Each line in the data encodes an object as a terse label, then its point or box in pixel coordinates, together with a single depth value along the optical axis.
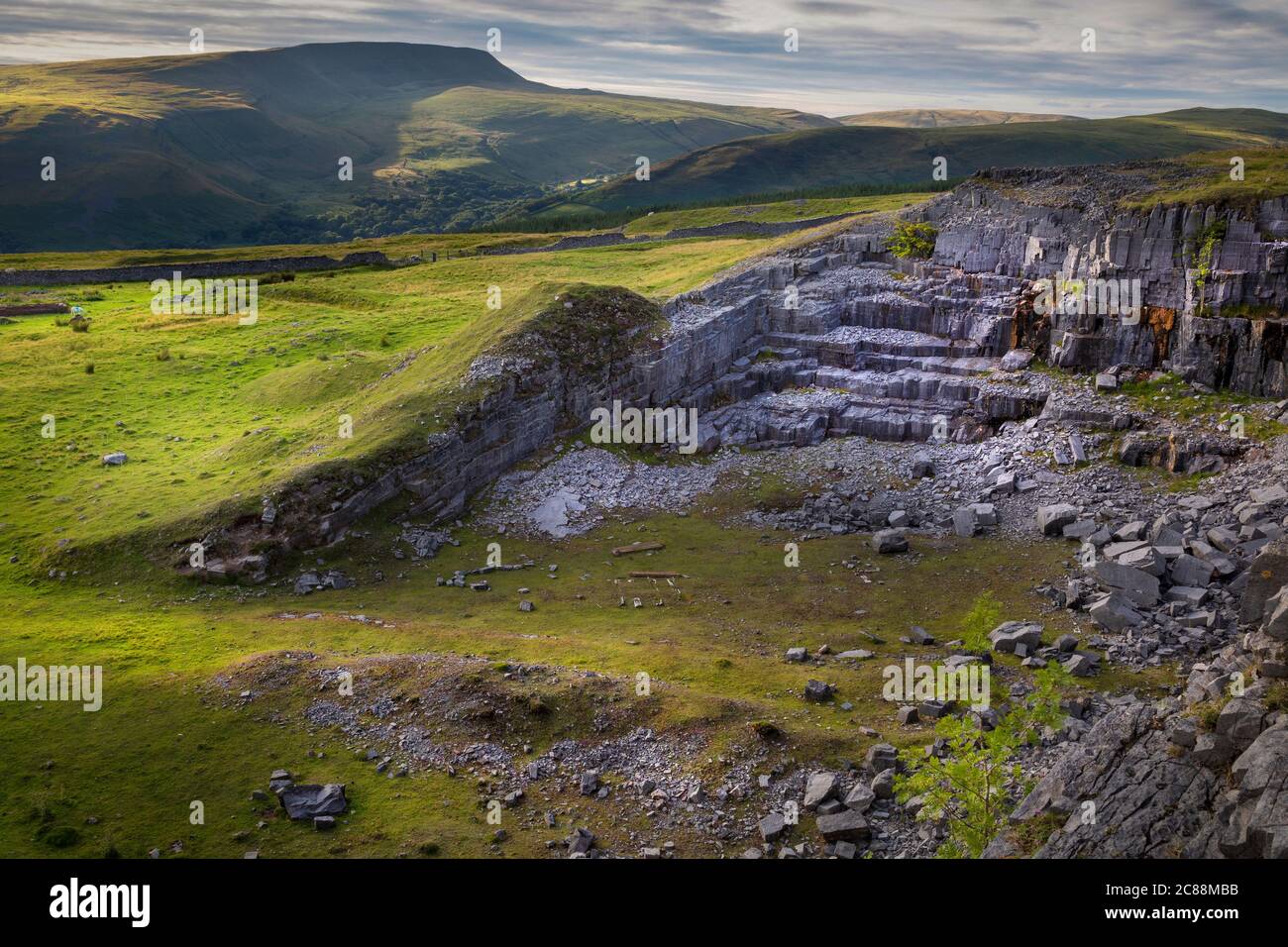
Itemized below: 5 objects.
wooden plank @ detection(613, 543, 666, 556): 37.53
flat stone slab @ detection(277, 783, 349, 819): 21.17
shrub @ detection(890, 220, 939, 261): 57.47
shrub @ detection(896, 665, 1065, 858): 18.53
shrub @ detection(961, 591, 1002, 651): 24.59
